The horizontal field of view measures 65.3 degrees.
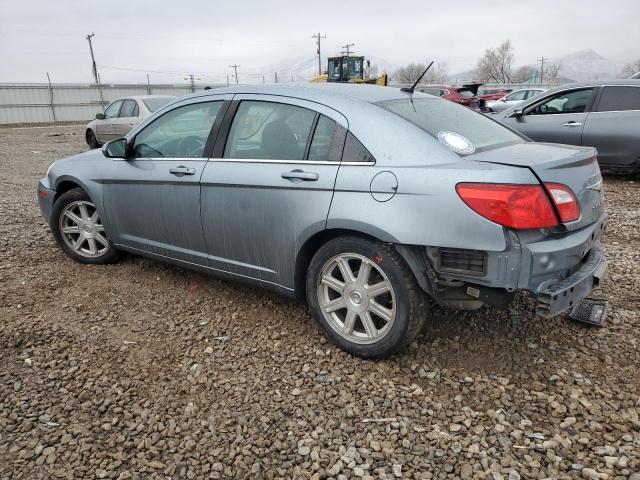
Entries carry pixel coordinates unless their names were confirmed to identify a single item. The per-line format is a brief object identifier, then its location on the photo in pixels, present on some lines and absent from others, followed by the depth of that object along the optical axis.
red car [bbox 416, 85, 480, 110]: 18.14
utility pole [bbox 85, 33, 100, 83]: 52.94
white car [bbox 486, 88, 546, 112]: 21.61
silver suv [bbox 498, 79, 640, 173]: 7.41
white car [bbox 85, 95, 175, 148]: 12.65
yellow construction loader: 29.95
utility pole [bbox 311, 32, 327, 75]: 64.64
